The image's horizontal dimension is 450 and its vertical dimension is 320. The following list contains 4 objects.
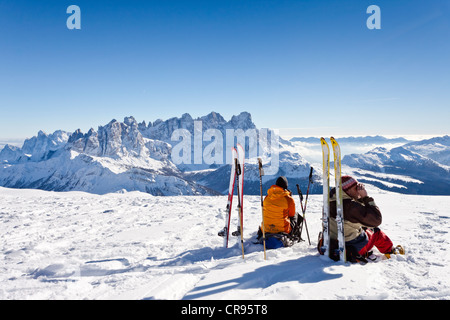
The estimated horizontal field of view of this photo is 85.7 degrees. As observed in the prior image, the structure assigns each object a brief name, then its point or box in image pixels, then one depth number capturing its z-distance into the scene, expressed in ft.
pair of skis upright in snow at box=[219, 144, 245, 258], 23.62
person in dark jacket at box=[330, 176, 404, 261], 18.02
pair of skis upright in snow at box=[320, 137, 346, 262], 18.78
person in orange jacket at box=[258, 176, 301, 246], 24.07
